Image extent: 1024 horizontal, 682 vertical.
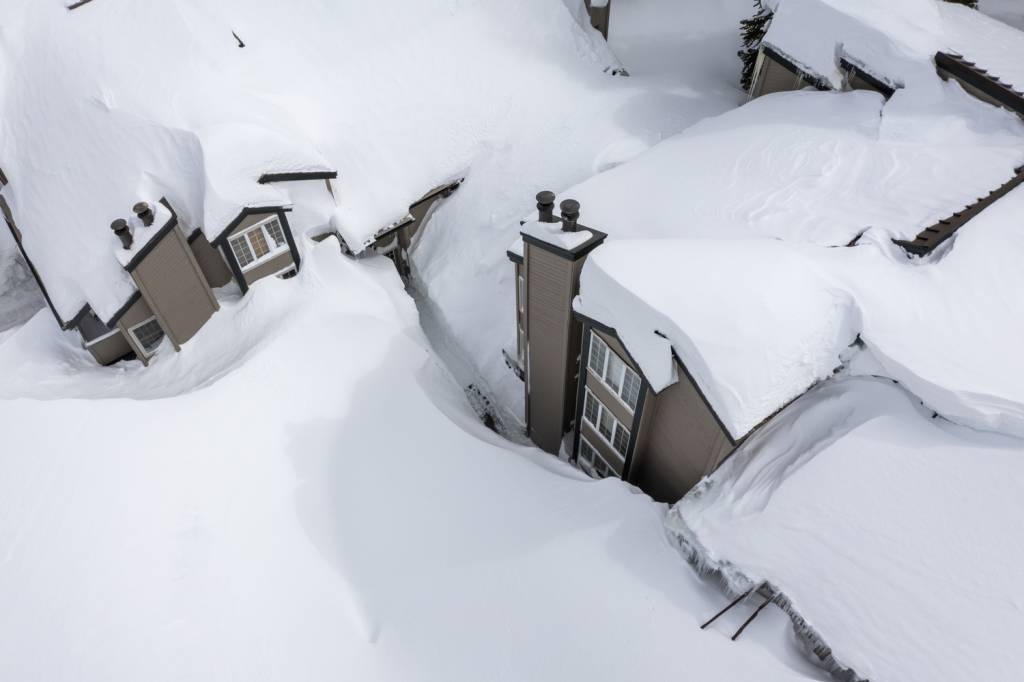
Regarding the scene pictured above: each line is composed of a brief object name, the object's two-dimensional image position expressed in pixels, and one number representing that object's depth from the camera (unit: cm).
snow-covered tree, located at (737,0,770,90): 2061
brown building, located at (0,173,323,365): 1516
